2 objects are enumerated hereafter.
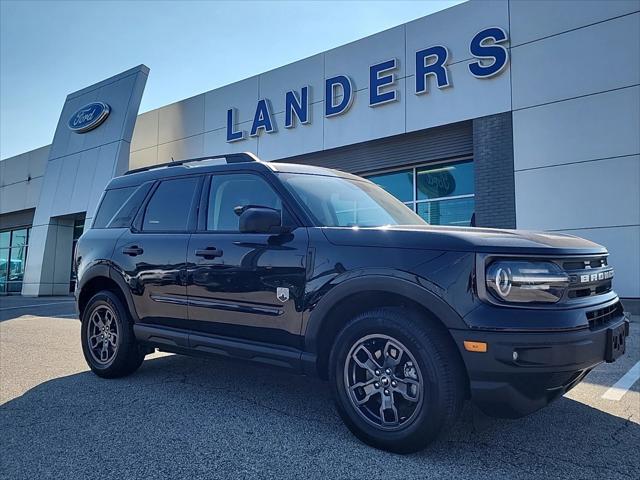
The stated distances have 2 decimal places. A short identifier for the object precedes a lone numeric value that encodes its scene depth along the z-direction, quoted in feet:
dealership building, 29.48
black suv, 8.05
